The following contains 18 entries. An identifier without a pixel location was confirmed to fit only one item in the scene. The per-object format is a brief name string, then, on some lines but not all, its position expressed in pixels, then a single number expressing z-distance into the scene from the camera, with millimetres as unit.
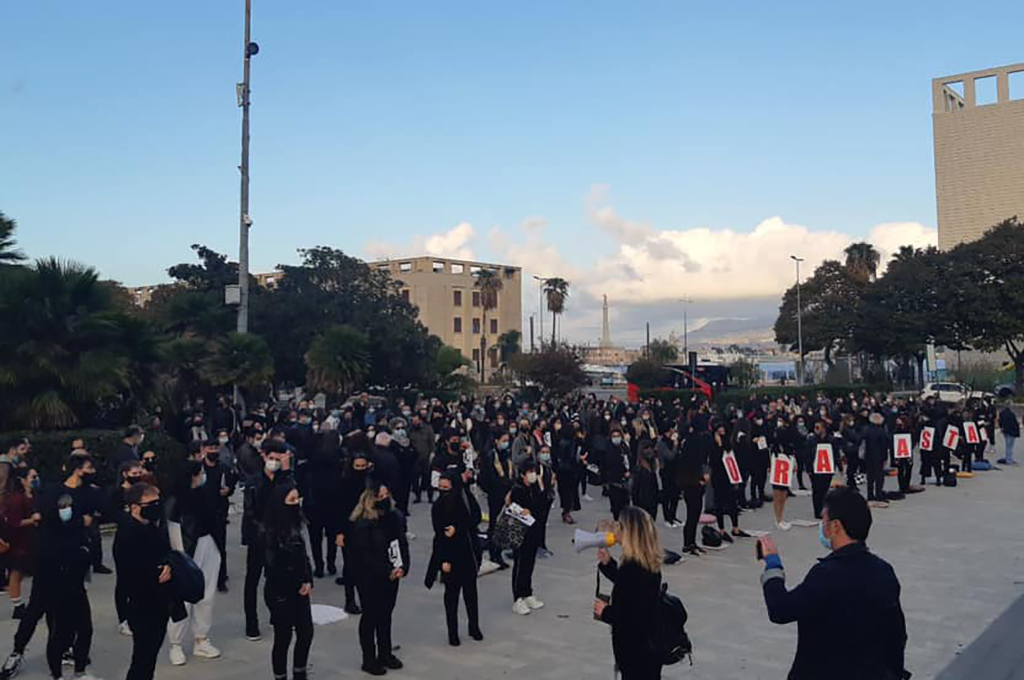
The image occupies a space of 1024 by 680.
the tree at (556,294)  98625
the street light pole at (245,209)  20656
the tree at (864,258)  79875
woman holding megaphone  4879
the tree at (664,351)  80062
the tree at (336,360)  32375
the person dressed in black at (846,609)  3711
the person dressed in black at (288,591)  6508
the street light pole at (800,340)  61078
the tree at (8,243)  19391
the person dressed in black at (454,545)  7770
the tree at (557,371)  42625
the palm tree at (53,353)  13586
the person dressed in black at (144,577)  5711
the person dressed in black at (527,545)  8977
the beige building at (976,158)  74812
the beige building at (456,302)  91438
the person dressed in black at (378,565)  7004
